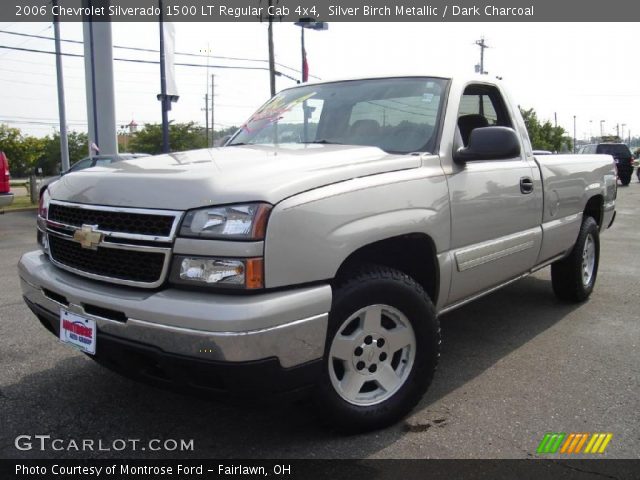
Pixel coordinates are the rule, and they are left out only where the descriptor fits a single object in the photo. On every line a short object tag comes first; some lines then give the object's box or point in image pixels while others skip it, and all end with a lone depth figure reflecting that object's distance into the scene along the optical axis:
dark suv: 23.62
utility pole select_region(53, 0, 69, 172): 21.92
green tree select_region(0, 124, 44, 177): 30.98
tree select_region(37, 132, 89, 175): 62.21
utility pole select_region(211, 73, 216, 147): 68.34
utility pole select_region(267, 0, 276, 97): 24.83
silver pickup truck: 2.22
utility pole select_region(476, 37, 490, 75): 54.16
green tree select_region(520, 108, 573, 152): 45.97
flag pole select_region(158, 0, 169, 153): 19.42
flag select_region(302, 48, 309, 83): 24.09
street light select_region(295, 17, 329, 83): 22.88
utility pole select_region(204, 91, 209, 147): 62.34
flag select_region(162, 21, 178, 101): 19.61
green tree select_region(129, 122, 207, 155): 52.25
